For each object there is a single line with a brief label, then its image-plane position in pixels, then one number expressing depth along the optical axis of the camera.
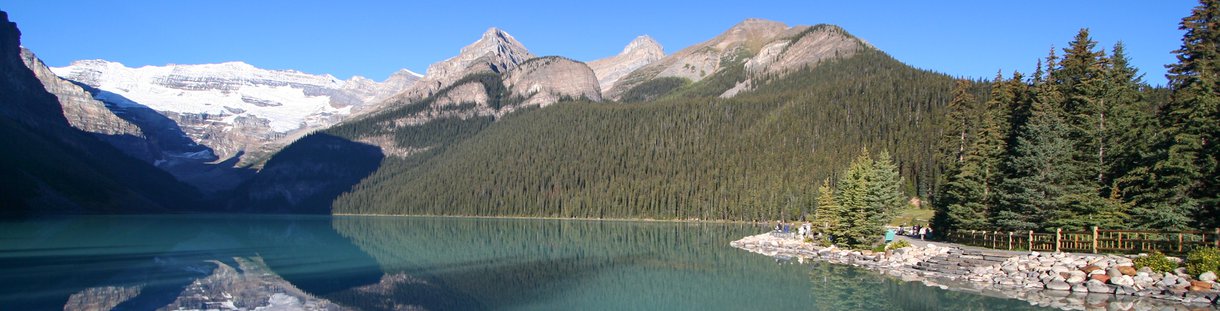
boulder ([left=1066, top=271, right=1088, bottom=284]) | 36.04
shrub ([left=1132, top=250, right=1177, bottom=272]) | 33.50
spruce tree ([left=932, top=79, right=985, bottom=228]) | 54.53
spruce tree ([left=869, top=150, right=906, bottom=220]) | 57.69
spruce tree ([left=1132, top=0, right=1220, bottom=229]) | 37.06
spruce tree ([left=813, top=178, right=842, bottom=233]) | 64.75
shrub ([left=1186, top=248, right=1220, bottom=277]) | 31.50
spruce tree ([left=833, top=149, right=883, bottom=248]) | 57.72
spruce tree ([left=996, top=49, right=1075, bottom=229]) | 44.91
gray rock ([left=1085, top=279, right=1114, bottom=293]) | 34.66
